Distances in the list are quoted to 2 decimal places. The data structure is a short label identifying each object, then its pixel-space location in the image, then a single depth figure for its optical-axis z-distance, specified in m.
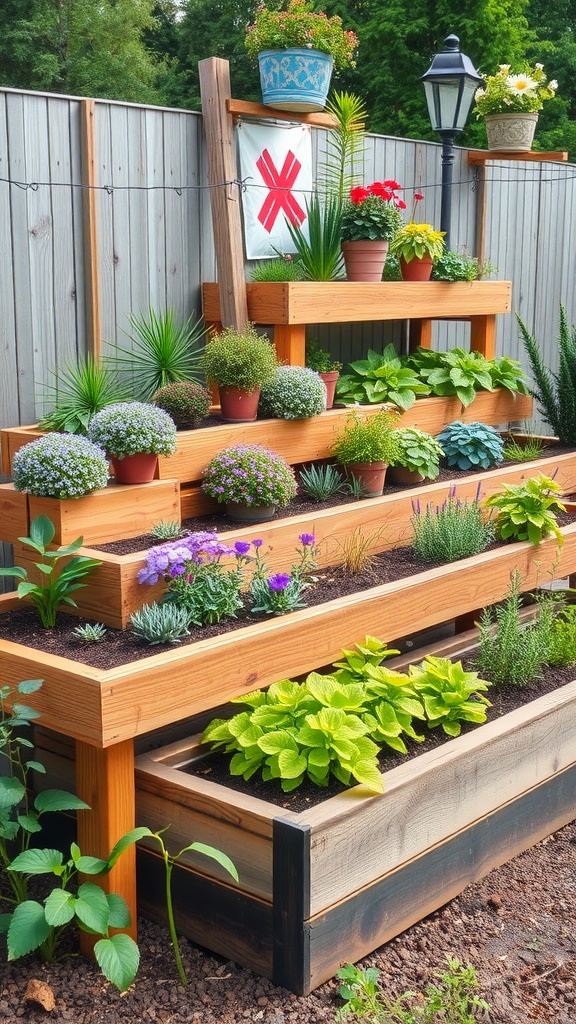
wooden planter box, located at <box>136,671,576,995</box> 2.45
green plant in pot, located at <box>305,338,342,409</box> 4.38
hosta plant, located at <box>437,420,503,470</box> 4.73
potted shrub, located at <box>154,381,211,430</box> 3.67
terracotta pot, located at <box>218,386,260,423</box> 3.85
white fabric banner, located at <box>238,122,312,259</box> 4.29
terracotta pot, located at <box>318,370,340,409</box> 4.38
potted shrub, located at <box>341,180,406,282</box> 4.40
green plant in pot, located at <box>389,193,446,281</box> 4.69
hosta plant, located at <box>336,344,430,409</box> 4.56
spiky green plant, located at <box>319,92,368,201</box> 4.47
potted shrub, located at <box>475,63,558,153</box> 5.68
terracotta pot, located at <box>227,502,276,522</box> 3.64
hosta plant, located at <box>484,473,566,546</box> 4.18
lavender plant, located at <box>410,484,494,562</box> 3.88
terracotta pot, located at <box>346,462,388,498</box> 4.11
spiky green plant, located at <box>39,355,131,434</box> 3.51
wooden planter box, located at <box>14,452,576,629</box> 2.97
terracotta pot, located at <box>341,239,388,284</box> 4.42
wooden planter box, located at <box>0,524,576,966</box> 2.55
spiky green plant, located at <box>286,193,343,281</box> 4.33
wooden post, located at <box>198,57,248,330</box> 4.03
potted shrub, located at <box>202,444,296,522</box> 3.55
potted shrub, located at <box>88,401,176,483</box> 3.22
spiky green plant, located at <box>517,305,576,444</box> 5.44
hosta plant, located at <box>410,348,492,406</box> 4.87
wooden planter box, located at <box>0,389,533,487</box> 3.55
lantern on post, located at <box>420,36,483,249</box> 5.07
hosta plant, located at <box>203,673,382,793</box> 2.65
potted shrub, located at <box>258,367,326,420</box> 3.93
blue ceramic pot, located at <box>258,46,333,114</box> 4.12
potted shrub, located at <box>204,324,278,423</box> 3.75
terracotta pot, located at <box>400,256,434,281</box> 4.76
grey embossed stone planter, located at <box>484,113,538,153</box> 5.74
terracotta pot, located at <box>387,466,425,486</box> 4.45
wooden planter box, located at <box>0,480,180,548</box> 3.09
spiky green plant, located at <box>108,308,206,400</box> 3.92
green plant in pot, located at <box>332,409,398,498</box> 4.07
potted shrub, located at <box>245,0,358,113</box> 4.10
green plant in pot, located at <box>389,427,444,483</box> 4.37
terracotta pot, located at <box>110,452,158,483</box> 3.29
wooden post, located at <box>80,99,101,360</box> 3.68
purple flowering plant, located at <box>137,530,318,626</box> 2.97
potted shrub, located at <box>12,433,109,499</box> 3.02
